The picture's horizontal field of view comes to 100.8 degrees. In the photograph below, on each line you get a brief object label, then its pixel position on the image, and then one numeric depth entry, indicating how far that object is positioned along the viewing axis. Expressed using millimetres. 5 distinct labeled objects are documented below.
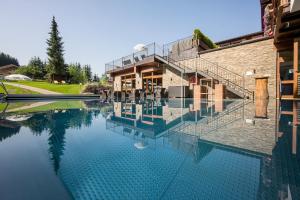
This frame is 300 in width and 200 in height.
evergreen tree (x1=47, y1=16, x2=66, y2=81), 26490
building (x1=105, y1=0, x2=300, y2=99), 6970
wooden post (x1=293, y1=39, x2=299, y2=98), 6007
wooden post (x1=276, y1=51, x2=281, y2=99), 7681
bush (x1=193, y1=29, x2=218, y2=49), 10758
